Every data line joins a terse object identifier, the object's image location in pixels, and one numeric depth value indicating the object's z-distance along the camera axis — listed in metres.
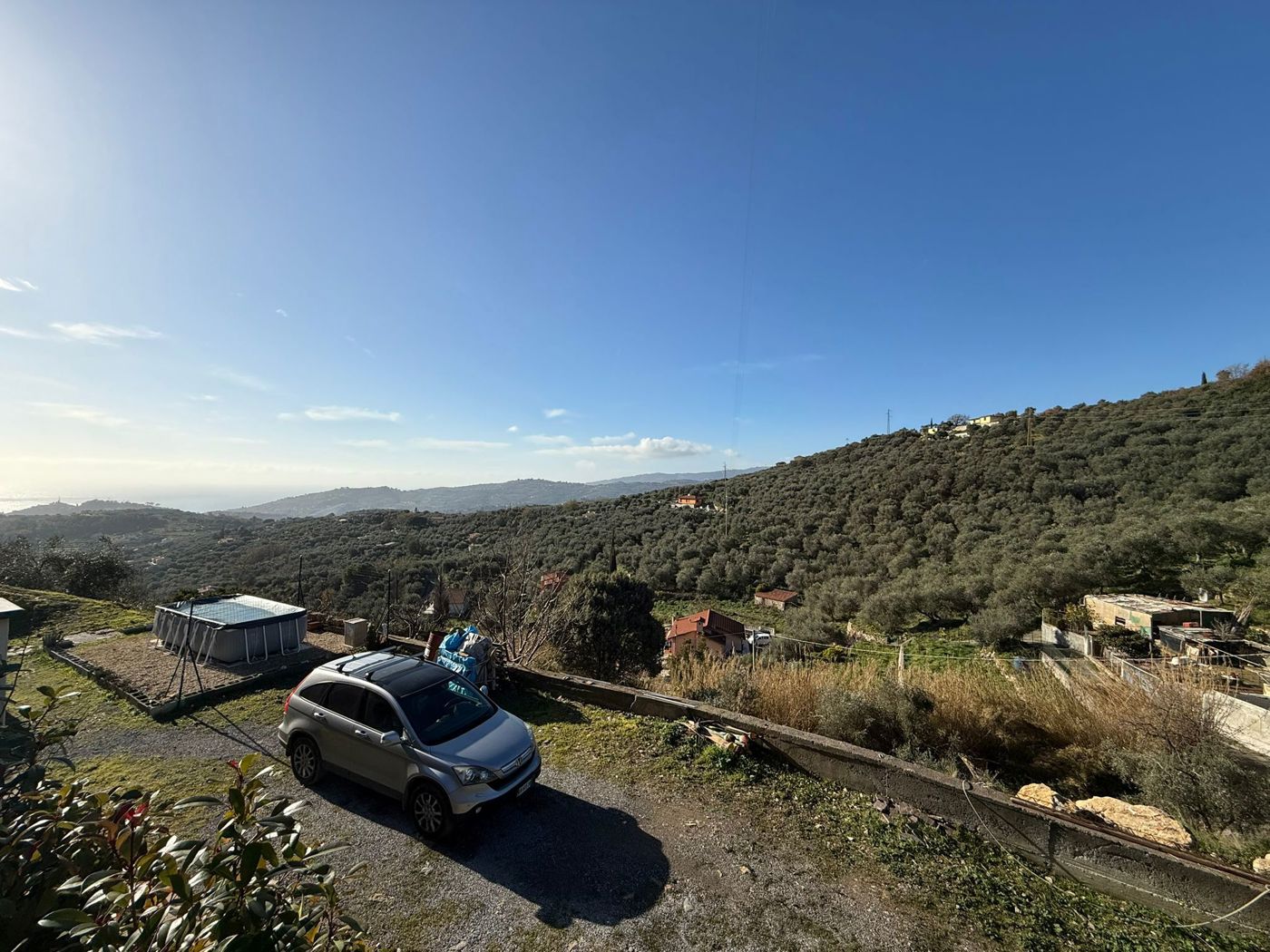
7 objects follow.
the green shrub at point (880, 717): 5.84
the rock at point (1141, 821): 4.16
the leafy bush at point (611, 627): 16.03
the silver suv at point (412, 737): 4.83
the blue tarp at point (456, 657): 7.86
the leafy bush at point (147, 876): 1.33
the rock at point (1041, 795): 4.63
